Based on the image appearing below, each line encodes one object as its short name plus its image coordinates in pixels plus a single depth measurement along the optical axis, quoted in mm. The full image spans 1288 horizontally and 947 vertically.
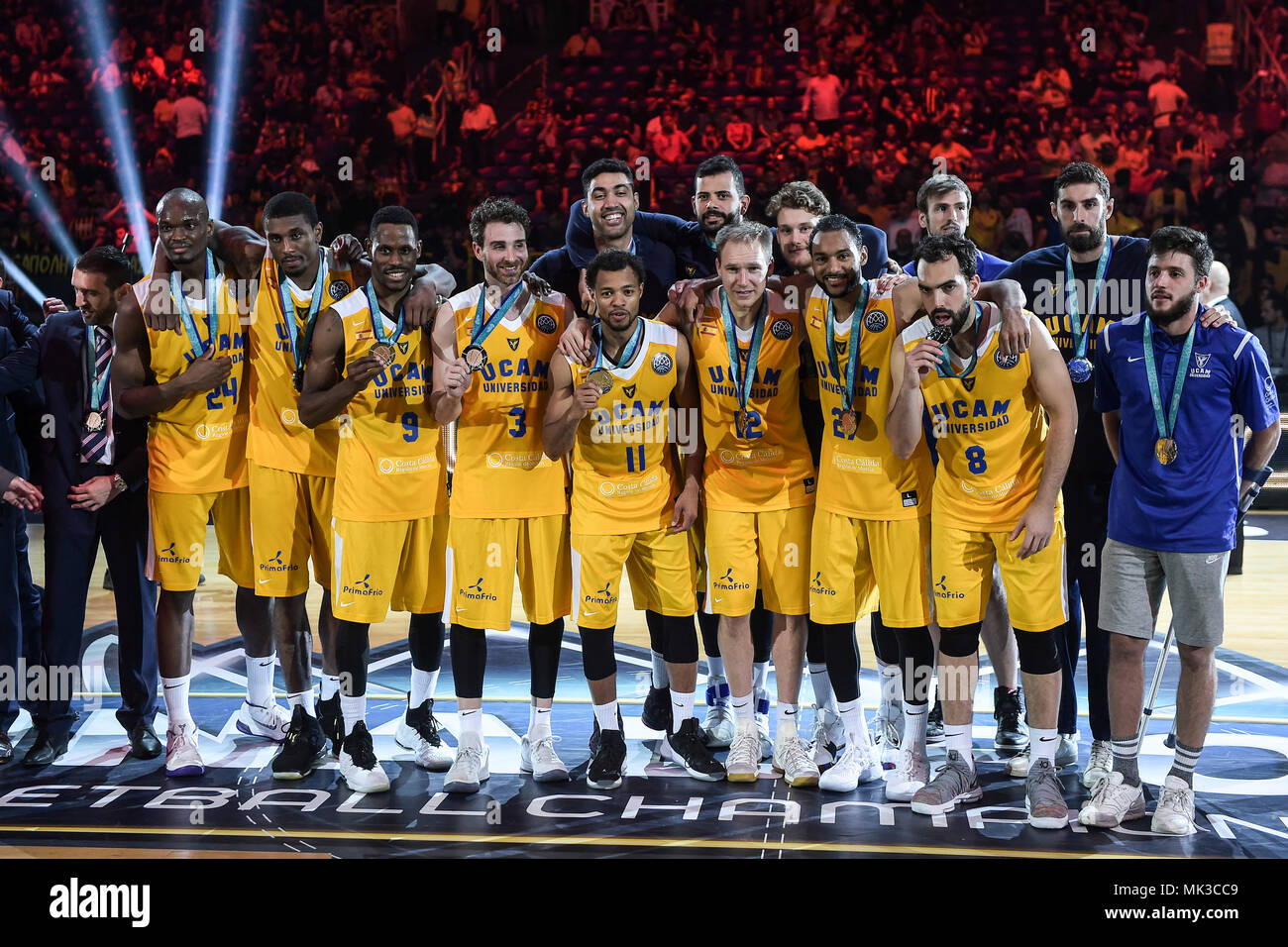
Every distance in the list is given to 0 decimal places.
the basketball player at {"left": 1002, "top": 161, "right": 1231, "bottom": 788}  4961
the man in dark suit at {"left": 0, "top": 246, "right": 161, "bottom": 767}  5254
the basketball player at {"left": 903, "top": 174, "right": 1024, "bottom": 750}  5186
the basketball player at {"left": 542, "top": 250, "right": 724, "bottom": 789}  4879
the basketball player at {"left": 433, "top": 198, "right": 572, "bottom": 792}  4930
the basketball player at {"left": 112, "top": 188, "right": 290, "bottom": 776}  5051
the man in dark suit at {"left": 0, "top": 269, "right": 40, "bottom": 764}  5391
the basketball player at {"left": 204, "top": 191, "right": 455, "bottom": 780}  5035
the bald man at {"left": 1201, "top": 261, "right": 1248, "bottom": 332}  7075
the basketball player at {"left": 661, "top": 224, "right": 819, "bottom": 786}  4918
